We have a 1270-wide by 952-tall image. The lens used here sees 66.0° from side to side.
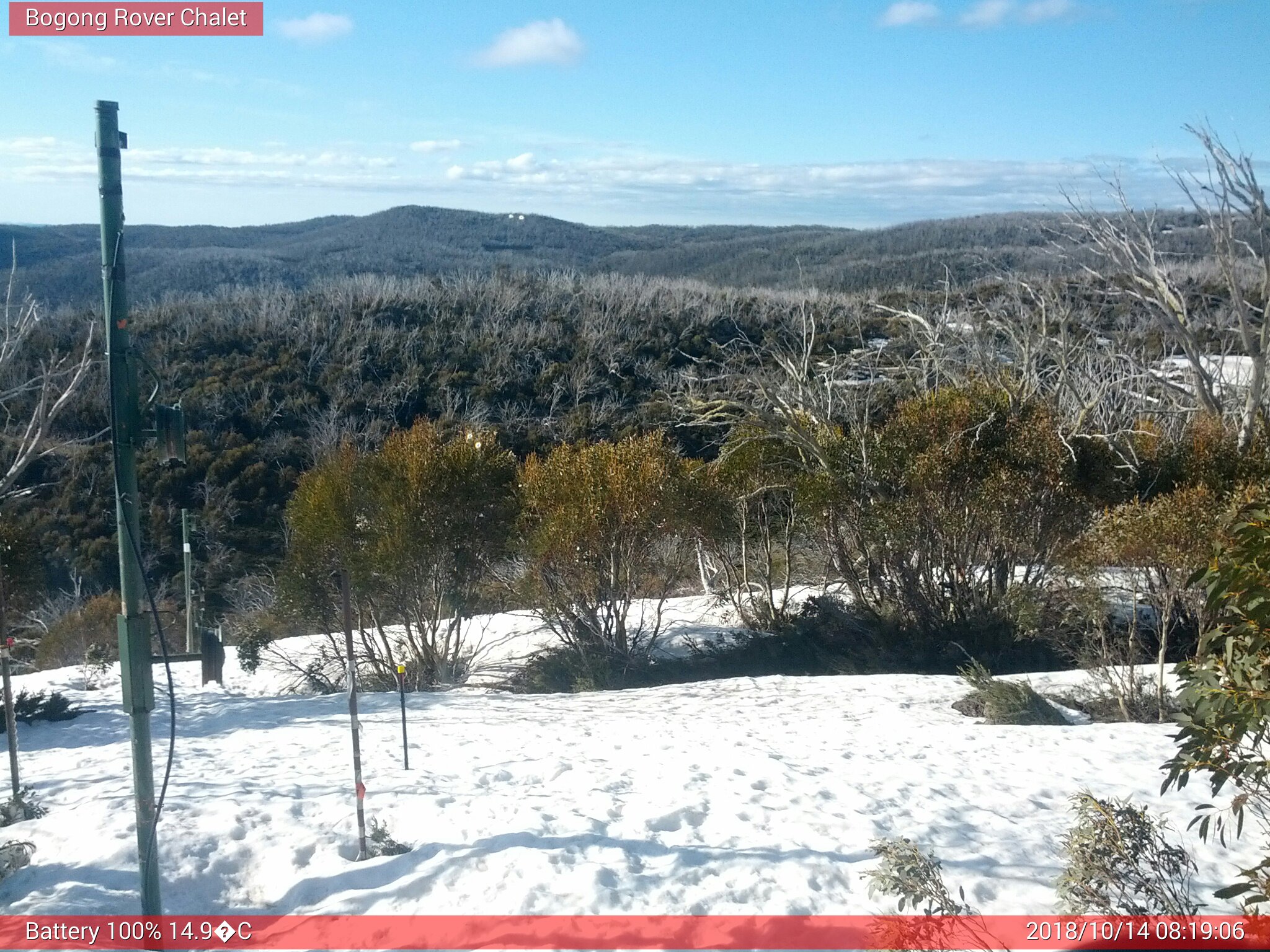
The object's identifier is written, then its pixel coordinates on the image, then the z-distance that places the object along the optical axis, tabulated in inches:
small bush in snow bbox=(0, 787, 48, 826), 209.5
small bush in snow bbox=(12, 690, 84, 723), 331.3
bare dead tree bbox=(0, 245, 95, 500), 343.3
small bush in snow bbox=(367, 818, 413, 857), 194.7
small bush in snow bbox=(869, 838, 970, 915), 142.6
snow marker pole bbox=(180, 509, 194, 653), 504.2
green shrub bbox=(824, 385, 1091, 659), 484.7
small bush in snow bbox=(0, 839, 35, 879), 180.7
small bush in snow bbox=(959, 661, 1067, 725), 339.3
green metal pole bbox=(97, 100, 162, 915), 141.9
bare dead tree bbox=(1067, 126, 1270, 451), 539.5
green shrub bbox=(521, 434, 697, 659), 468.1
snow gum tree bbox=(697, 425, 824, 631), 528.1
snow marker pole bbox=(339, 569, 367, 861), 193.5
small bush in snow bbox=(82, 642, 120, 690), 413.9
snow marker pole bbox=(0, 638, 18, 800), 226.1
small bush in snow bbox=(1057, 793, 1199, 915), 148.3
